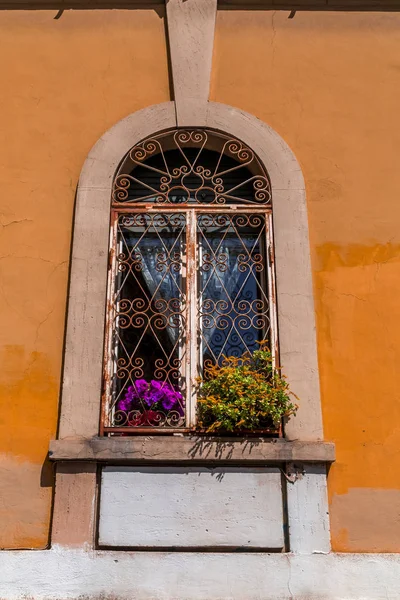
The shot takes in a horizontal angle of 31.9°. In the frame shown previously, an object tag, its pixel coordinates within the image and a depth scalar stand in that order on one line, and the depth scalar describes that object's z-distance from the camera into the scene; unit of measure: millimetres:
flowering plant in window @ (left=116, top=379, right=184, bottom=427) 5047
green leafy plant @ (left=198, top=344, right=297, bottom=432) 4816
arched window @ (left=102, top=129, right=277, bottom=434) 5156
